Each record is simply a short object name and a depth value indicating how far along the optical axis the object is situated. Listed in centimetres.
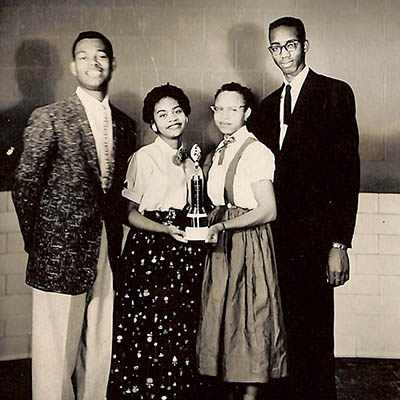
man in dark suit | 199
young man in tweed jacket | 190
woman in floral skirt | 193
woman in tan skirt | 186
